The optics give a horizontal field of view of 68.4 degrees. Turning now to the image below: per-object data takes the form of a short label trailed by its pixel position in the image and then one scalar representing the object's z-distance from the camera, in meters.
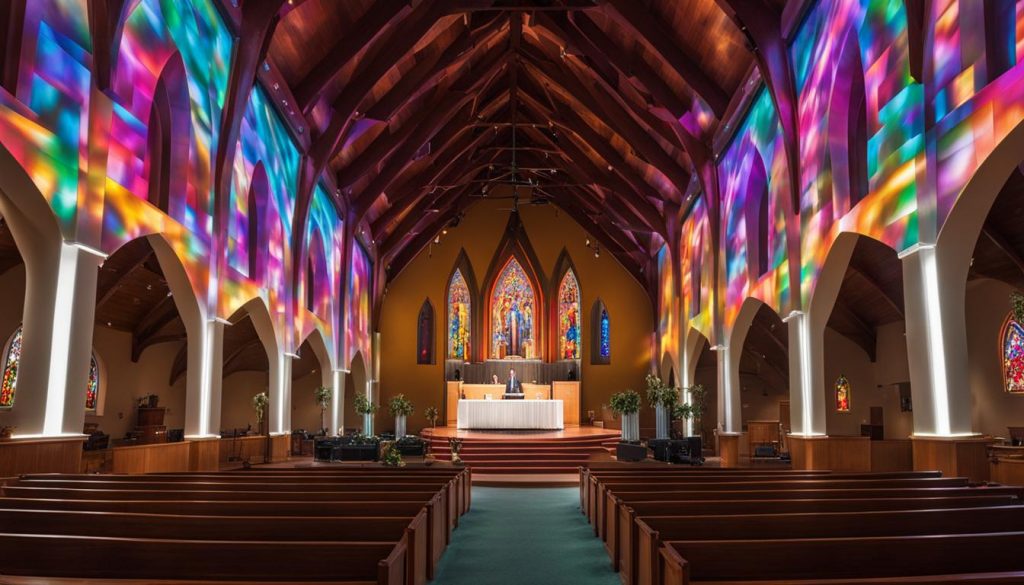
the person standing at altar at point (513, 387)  23.61
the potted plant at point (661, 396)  18.52
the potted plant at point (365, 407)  21.44
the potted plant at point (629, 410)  19.02
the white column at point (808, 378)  11.36
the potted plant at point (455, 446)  15.95
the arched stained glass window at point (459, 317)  27.61
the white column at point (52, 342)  7.62
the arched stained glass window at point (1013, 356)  14.00
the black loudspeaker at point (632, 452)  15.65
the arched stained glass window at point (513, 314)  27.59
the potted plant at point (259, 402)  15.51
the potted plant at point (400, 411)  22.33
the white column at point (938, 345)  7.74
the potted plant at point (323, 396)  18.38
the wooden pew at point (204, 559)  3.76
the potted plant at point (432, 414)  24.78
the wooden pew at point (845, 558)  3.85
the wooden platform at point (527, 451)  16.89
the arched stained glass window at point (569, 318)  27.48
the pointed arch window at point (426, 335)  27.42
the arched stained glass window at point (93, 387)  18.16
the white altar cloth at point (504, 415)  21.52
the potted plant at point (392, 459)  12.12
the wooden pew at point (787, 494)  5.88
